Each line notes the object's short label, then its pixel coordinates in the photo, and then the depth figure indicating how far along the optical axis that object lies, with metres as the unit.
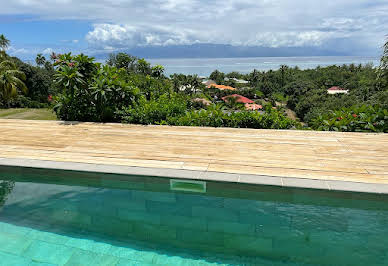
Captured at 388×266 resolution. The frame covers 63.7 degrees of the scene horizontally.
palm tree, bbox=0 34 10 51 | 23.84
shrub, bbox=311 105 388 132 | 5.21
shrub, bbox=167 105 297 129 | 5.71
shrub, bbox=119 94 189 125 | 6.06
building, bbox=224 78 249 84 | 73.81
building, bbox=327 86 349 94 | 51.80
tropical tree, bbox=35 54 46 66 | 62.12
